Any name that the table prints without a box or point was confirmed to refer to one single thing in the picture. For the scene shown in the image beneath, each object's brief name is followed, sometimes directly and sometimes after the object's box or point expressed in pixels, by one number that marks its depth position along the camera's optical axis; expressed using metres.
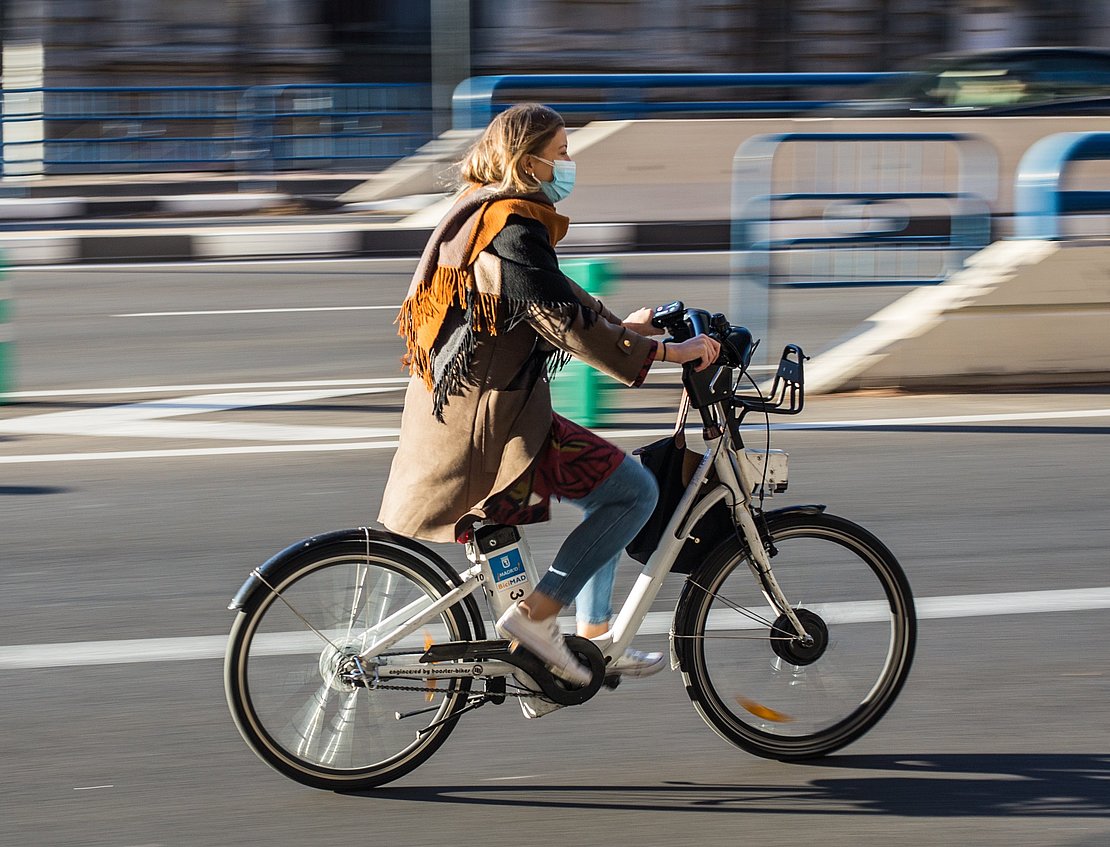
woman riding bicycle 7.62
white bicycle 8.17
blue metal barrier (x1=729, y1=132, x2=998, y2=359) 20.05
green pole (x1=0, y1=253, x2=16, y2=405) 17.97
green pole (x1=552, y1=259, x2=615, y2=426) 16.20
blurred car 35.69
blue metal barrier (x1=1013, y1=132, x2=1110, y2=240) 18.14
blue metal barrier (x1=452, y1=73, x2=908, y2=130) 33.37
